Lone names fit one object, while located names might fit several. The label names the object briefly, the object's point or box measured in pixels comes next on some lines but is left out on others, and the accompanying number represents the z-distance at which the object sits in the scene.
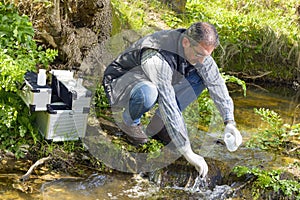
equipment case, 2.93
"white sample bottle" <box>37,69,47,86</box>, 2.92
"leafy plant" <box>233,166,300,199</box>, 3.04
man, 2.73
